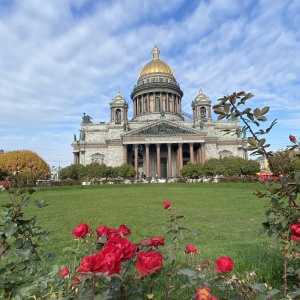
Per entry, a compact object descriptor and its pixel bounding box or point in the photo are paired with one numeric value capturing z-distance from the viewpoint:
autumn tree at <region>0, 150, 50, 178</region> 53.54
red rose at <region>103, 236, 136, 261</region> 1.62
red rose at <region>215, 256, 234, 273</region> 1.92
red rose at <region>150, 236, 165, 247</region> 2.16
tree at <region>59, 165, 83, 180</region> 49.53
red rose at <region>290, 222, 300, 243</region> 2.04
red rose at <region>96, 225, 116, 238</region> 2.32
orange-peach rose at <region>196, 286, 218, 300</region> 1.60
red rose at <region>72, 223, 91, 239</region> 2.30
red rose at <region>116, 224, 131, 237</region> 2.29
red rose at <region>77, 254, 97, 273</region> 1.43
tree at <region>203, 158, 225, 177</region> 46.66
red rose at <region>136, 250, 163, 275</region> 1.58
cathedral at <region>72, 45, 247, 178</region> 56.44
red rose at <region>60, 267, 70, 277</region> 2.44
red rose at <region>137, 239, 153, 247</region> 2.17
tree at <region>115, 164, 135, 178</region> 49.78
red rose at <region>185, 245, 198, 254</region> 2.76
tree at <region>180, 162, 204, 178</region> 47.33
